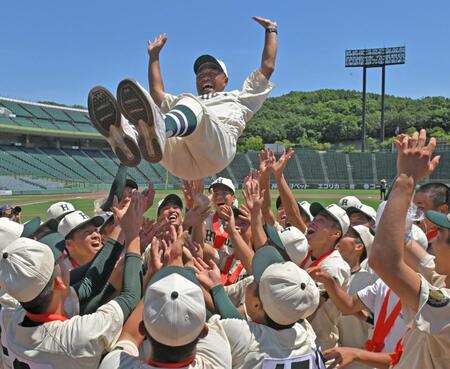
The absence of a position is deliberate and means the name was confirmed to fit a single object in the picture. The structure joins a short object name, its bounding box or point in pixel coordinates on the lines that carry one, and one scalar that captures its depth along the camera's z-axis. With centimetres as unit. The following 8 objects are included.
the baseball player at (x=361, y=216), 543
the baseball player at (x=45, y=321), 237
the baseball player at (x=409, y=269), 217
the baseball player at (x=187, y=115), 386
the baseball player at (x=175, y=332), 205
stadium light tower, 6016
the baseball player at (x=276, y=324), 242
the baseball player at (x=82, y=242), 398
